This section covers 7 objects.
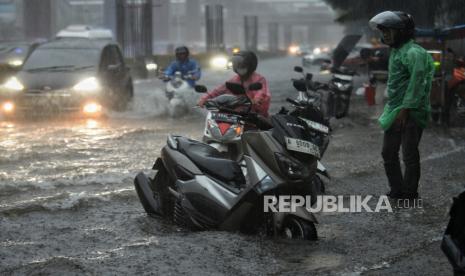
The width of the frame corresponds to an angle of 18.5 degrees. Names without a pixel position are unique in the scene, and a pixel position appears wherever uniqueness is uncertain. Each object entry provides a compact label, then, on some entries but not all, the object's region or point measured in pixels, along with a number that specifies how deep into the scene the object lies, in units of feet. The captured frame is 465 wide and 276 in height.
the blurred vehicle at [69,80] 91.39
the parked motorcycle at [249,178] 33.31
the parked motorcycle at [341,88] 91.34
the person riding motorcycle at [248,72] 52.12
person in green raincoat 43.30
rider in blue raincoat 95.19
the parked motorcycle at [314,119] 43.58
